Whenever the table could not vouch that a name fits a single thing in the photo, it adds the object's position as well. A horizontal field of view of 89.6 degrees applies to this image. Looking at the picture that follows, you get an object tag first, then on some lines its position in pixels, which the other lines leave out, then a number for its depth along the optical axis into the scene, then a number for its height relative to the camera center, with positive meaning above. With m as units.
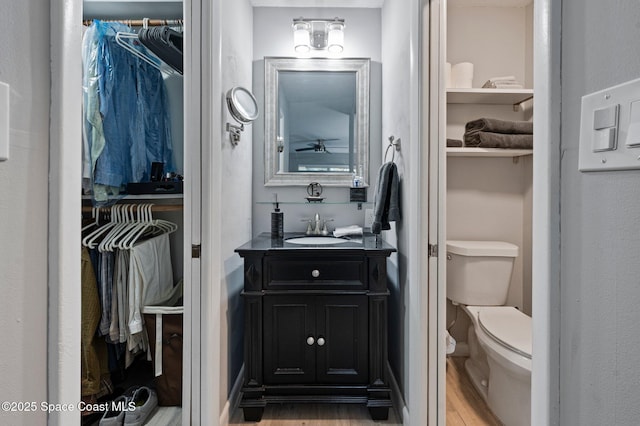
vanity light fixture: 2.25 +1.25
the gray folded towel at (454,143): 2.12 +0.46
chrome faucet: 2.27 -0.11
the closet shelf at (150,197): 1.77 +0.08
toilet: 1.54 -0.61
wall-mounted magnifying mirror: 1.62 +0.54
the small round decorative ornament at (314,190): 2.34 +0.15
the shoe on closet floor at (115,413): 1.52 -0.98
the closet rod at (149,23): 1.79 +1.06
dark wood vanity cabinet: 1.69 -0.60
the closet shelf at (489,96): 2.05 +0.77
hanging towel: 1.73 +0.07
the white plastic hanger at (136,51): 1.68 +0.87
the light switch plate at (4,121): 0.48 +0.13
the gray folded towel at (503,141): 2.03 +0.45
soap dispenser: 2.07 -0.09
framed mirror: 2.34 +0.66
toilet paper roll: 2.13 +0.91
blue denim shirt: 1.67 +0.54
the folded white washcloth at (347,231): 2.21 -0.13
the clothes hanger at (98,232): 1.63 -0.12
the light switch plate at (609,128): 0.46 +0.13
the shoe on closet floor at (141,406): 1.52 -0.96
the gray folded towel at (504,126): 2.04 +0.55
